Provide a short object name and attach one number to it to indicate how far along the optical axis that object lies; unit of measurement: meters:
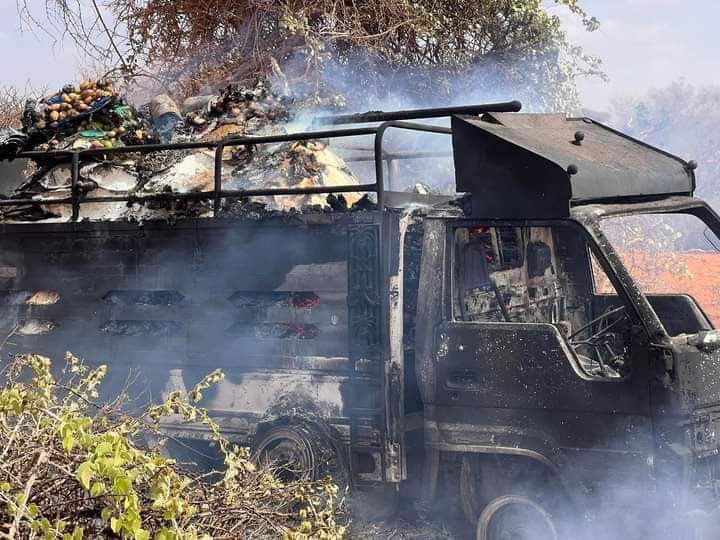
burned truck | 4.60
